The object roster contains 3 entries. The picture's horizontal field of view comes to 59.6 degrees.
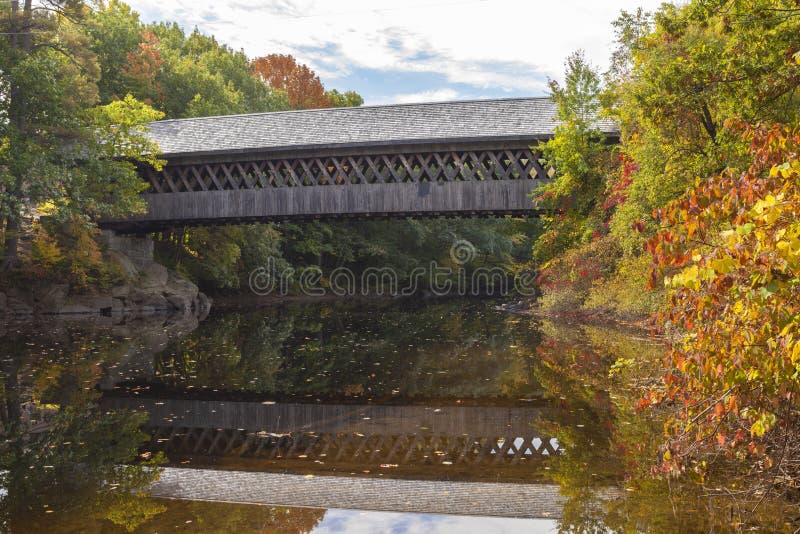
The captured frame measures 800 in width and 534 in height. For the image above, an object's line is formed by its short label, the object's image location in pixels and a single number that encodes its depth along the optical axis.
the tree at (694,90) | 7.79
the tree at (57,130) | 17.64
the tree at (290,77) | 52.50
